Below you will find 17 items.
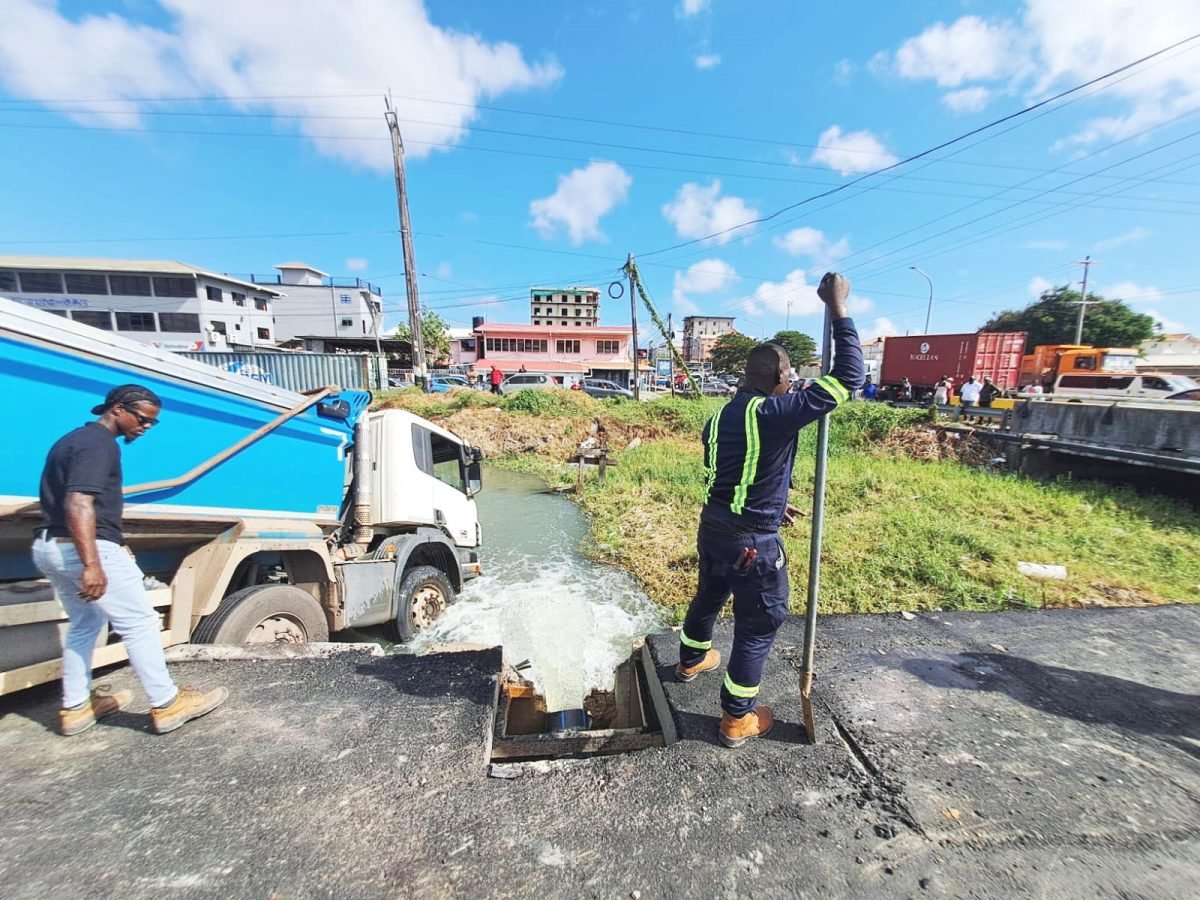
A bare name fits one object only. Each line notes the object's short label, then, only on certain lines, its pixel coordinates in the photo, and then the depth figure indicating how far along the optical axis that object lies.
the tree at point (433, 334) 43.97
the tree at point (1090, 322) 36.19
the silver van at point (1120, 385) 15.32
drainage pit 2.52
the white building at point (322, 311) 44.34
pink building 43.19
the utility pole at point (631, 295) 25.78
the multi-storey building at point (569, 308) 74.12
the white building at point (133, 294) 34.12
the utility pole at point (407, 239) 19.09
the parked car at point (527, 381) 26.73
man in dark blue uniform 2.24
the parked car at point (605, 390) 25.20
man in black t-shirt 2.11
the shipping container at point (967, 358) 21.45
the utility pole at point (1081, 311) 34.22
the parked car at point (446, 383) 28.33
